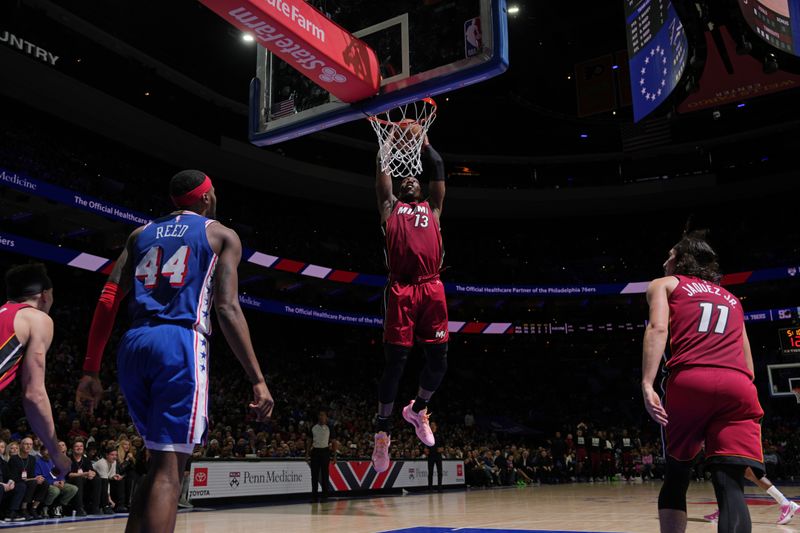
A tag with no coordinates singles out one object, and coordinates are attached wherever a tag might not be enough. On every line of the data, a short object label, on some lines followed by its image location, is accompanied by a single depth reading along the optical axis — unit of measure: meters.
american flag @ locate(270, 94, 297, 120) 7.29
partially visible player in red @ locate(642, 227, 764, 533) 3.45
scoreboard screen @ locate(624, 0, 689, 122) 9.91
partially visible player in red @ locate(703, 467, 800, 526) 7.39
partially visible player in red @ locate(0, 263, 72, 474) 3.61
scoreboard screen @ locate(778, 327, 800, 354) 16.67
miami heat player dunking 6.29
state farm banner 6.07
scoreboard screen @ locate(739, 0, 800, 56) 8.89
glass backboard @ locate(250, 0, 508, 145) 6.36
